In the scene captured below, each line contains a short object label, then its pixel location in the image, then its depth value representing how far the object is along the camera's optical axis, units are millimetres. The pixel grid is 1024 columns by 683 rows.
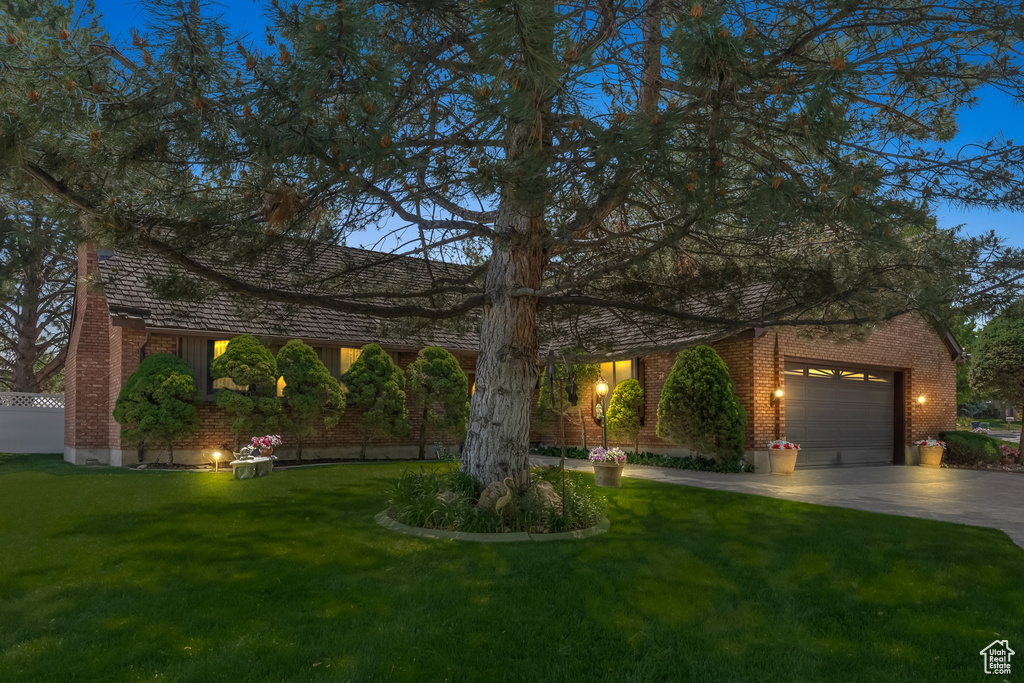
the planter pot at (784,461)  13266
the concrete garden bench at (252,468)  11266
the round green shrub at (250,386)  12969
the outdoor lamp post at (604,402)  15219
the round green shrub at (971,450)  16766
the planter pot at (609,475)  10664
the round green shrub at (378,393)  14555
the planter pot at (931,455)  16328
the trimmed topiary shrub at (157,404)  12555
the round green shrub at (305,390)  13633
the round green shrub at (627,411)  15750
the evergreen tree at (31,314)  19547
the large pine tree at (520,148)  4793
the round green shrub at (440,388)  15266
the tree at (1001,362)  16578
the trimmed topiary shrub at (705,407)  13344
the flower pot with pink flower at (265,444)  12086
